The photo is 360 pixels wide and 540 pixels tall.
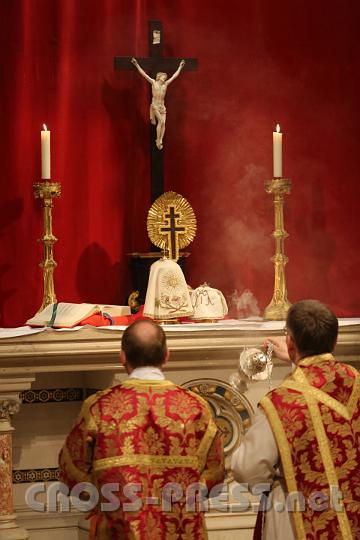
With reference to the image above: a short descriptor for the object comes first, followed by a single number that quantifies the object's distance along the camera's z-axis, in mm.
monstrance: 10069
